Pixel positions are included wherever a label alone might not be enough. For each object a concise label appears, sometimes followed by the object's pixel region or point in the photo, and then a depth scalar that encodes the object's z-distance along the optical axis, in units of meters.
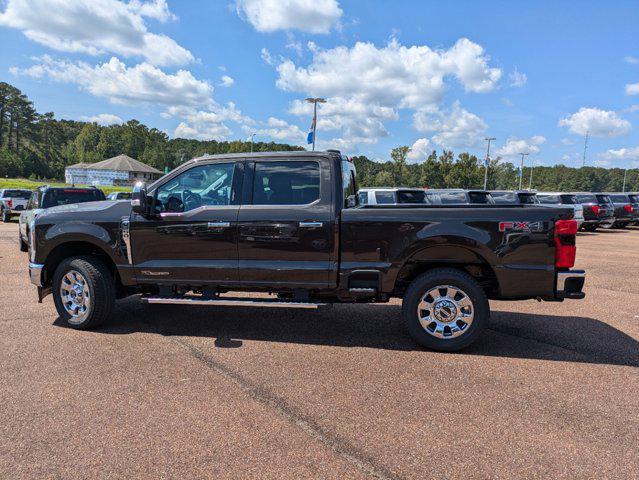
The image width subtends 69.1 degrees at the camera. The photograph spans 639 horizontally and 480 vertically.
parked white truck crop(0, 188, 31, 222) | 21.77
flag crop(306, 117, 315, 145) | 30.25
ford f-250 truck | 4.64
